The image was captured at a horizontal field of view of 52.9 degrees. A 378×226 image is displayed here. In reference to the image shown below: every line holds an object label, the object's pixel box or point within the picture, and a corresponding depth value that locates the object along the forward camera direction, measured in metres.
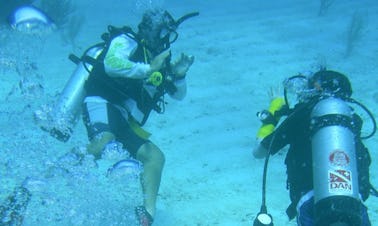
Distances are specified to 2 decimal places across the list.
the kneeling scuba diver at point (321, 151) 2.48
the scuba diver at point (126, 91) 4.47
